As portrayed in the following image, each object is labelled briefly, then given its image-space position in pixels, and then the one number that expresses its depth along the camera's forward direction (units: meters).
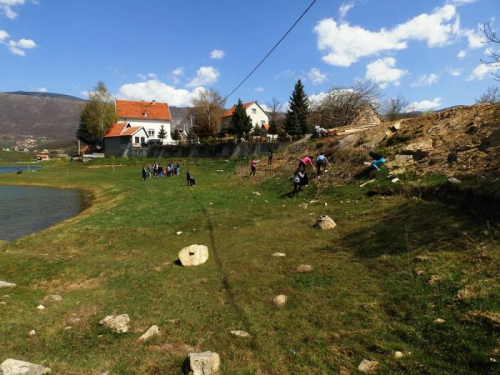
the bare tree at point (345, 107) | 34.84
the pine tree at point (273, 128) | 61.03
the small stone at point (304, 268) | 7.41
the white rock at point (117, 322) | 5.39
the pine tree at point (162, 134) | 76.71
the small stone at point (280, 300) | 5.90
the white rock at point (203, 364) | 3.92
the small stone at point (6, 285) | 7.39
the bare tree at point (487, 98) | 26.66
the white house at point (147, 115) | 81.12
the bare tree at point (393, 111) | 37.21
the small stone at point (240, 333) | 4.94
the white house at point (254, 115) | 82.44
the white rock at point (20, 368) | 3.85
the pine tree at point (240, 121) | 59.22
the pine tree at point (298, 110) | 51.90
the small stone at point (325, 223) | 10.77
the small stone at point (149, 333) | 5.00
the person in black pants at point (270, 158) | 28.81
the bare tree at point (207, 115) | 69.94
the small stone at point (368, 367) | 3.83
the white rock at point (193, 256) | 8.67
